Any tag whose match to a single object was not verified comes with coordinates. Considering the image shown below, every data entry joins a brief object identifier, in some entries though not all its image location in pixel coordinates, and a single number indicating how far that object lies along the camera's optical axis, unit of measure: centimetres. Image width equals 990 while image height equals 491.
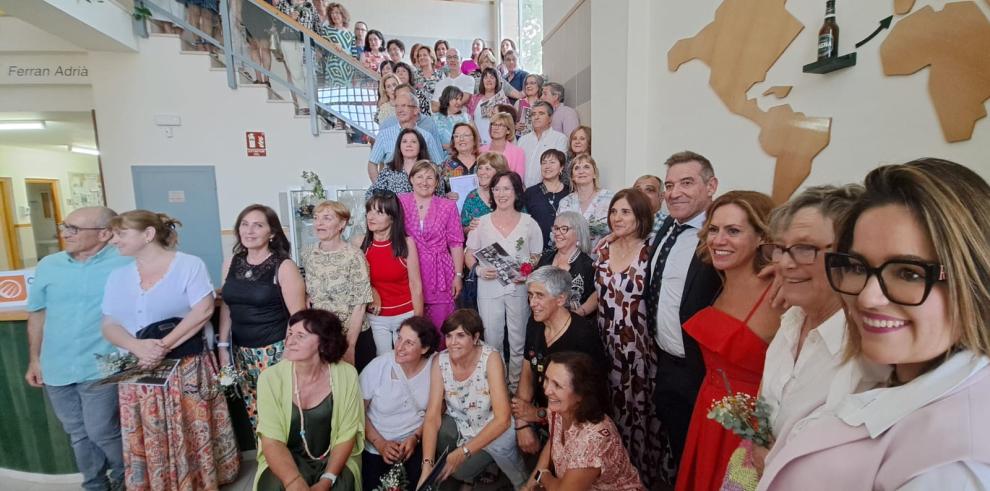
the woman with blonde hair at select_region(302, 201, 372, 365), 258
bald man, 229
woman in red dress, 141
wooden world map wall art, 149
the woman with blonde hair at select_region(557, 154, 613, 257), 308
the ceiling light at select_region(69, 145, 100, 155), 995
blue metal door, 577
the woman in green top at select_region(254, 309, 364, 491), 211
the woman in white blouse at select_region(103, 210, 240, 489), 226
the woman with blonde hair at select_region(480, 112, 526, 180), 376
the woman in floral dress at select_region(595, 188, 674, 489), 216
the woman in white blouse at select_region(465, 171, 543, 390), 277
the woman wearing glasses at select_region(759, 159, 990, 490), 58
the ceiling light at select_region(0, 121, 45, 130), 715
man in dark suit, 179
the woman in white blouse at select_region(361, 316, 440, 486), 242
